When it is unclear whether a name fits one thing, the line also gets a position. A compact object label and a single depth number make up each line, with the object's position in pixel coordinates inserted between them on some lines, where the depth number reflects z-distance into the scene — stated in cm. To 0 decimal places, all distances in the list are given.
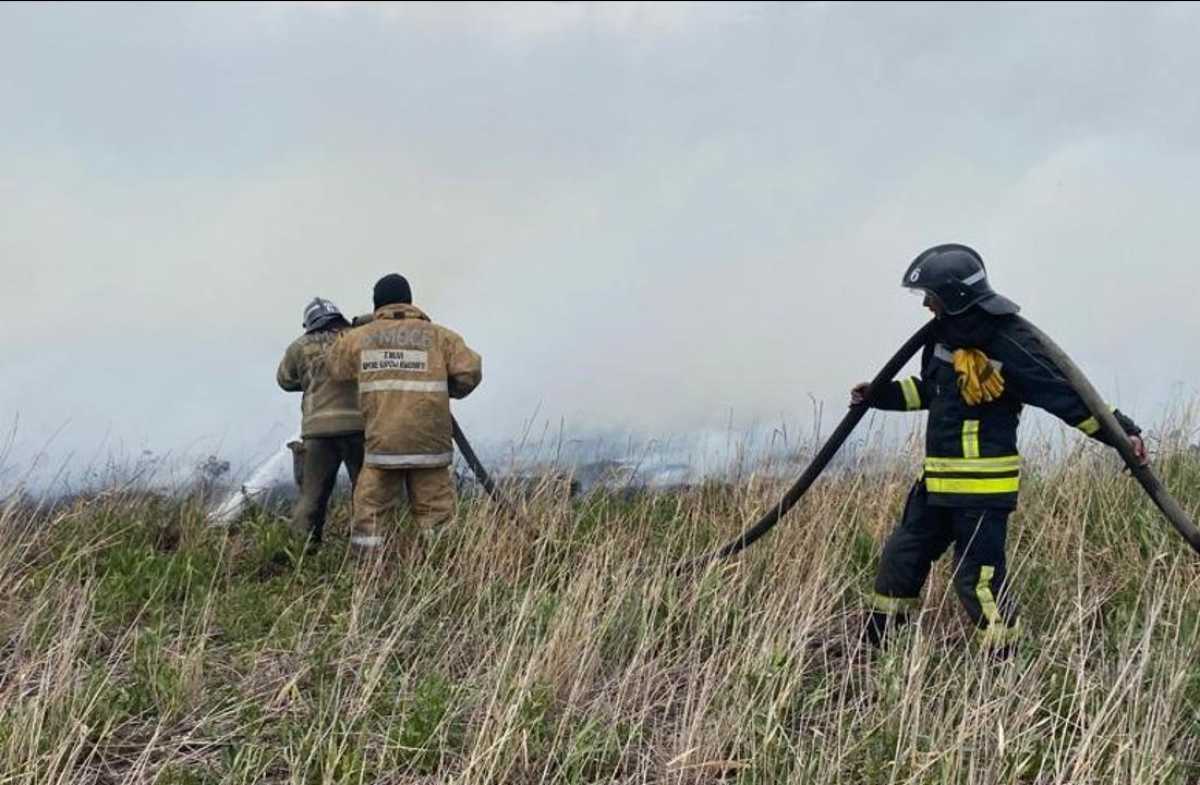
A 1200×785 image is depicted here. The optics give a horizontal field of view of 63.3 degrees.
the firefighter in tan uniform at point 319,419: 642
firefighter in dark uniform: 360
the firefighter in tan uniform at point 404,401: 573
